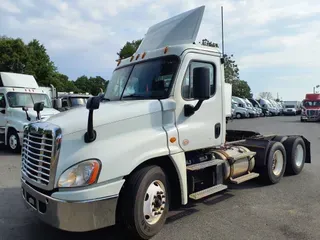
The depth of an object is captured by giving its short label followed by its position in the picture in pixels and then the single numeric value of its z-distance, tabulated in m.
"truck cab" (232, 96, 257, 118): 28.91
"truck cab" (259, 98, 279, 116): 37.13
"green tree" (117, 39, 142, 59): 31.05
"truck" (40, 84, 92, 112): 10.84
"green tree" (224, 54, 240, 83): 38.96
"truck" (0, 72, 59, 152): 8.62
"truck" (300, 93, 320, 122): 24.04
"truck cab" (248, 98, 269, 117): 33.00
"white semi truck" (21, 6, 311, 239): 2.74
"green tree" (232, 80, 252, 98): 43.51
